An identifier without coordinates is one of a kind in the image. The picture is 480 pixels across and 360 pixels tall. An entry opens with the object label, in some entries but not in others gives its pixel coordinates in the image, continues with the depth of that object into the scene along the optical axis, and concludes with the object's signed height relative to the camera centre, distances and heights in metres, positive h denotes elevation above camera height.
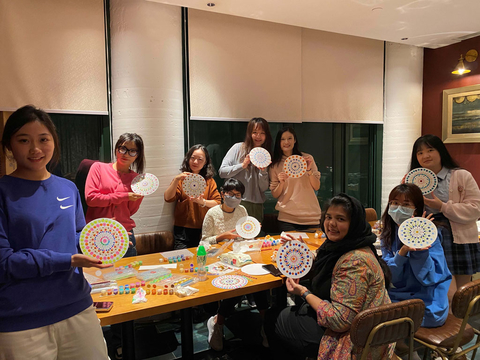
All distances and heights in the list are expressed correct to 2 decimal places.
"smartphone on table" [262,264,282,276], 2.33 -0.83
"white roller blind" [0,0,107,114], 3.14 +0.95
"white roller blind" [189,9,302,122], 3.94 +1.03
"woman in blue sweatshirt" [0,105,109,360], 1.26 -0.41
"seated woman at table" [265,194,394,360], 1.74 -0.76
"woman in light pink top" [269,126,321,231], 3.48 -0.40
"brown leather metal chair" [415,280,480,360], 1.90 -1.13
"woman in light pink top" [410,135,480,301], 2.95 -0.53
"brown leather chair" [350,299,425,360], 1.60 -0.84
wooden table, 1.80 -0.84
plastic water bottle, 2.25 -0.74
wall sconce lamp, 4.51 +1.17
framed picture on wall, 4.59 +0.48
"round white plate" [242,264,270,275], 2.35 -0.83
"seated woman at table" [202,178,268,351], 2.88 -0.69
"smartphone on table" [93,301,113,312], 1.77 -0.80
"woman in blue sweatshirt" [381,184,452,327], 2.16 -0.80
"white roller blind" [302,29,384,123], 4.70 +1.05
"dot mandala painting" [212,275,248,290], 2.12 -0.83
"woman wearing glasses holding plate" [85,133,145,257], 2.67 -0.26
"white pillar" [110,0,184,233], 3.51 +0.71
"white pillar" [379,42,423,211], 5.15 +0.63
